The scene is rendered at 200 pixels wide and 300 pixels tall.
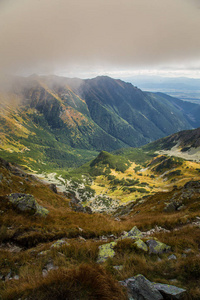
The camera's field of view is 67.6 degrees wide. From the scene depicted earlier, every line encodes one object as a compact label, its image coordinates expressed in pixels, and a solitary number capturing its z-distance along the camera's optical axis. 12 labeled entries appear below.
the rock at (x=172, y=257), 7.54
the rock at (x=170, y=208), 24.59
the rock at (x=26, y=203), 15.02
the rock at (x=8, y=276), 6.19
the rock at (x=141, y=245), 8.35
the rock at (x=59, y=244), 8.79
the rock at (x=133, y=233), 11.71
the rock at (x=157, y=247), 8.41
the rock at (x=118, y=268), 6.30
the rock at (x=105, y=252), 7.66
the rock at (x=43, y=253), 7.97
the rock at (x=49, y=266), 6.73
